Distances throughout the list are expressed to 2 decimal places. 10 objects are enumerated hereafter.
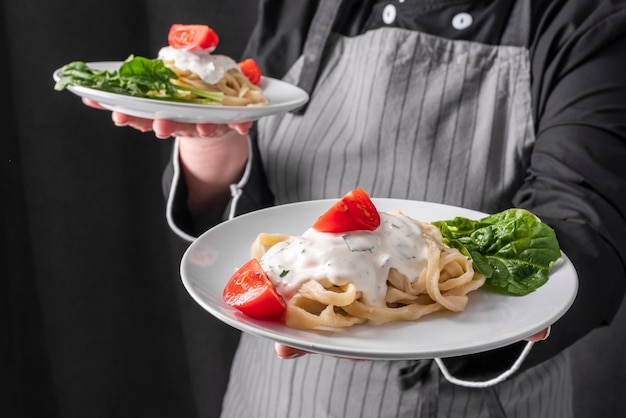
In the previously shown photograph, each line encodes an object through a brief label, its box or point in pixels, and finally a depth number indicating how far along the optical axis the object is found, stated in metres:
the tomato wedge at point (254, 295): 0.85
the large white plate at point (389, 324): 0.79
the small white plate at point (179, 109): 1.29
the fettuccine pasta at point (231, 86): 1.59
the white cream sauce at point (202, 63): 1.61
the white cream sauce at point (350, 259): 0.91
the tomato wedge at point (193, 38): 1.62
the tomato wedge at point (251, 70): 1.69
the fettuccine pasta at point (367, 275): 0.90
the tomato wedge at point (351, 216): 0.94
